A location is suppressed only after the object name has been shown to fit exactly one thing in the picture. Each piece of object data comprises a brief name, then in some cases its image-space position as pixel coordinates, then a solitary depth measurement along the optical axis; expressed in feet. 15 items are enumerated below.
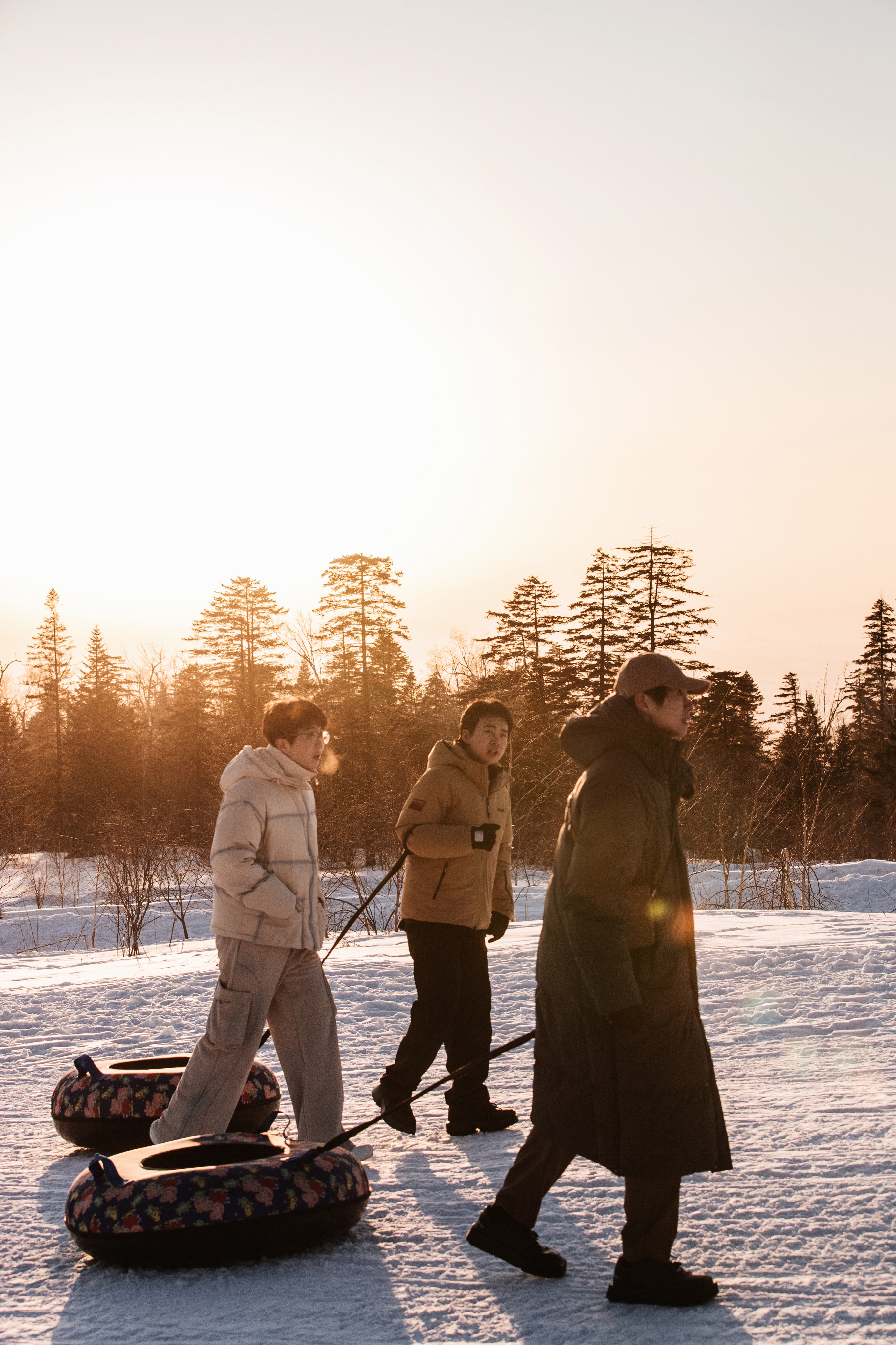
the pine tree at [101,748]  188.65
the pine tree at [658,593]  167.73
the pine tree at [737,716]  130.11
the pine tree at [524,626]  180.04
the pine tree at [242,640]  193.67
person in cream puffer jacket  14.32
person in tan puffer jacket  16.92
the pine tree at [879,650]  188.24
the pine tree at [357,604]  165.99
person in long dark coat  10.11
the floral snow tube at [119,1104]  16.33
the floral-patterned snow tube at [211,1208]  11.68
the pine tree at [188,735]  169.68
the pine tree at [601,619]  168.35
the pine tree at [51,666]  222.28
